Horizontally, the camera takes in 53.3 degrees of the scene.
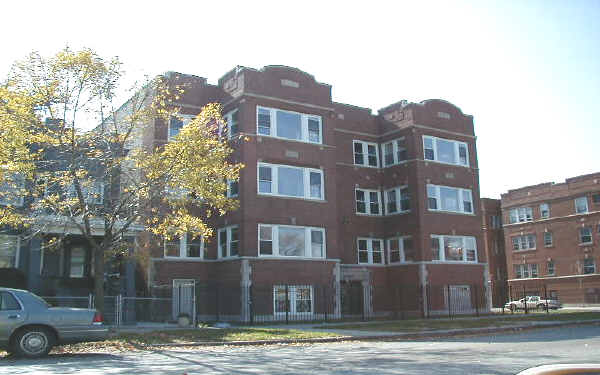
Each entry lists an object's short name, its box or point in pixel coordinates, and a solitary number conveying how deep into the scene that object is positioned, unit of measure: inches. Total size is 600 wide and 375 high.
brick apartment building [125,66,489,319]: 1134.4
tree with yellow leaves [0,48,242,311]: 696.4
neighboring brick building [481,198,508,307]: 2561.5
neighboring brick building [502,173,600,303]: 2140.7
